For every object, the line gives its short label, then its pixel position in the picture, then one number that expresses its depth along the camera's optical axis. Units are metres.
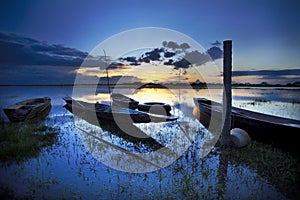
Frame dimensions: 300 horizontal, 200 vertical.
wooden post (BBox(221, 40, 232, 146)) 5.91
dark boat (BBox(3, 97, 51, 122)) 9.65
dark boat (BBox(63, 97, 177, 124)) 9.43
